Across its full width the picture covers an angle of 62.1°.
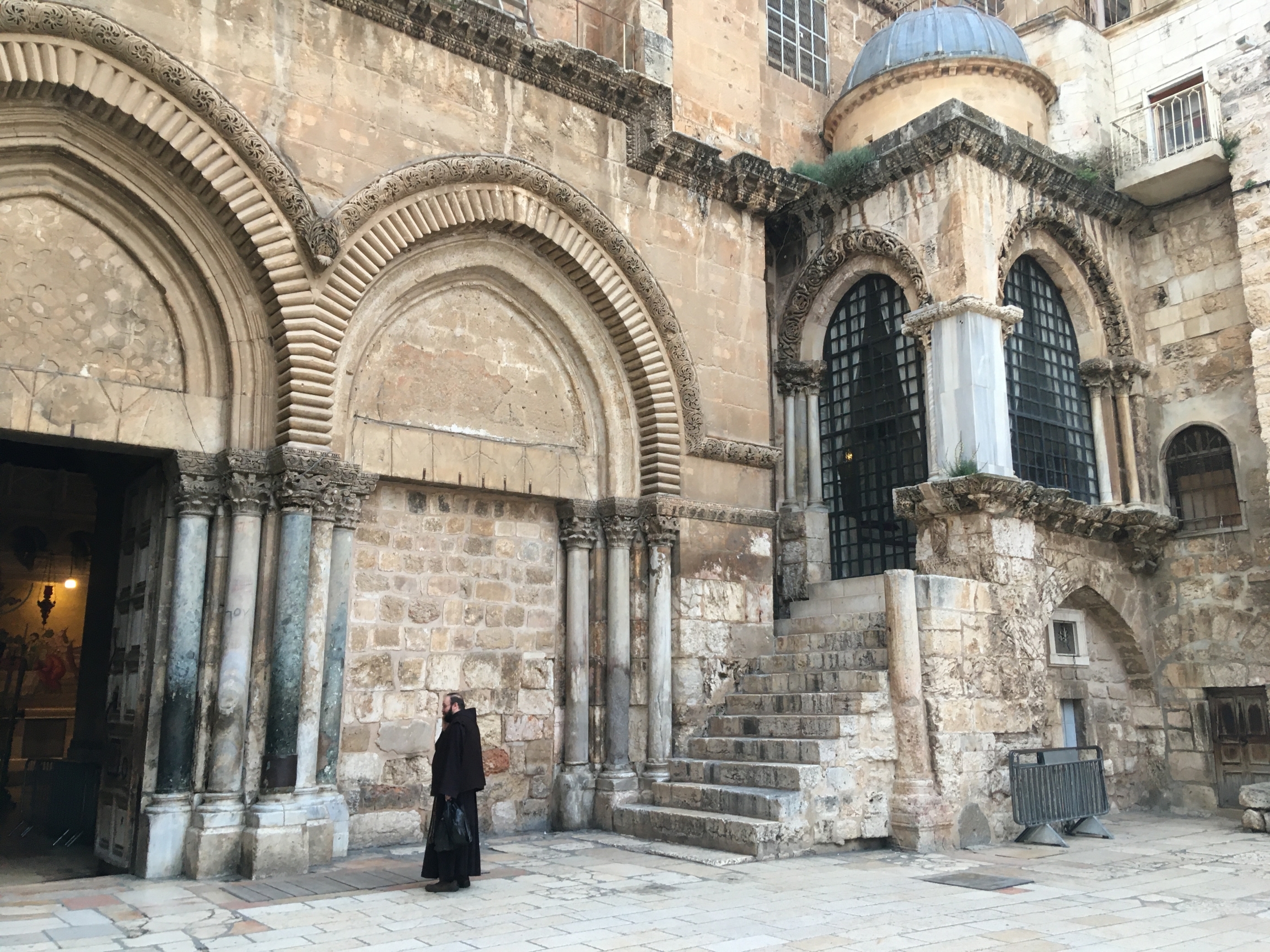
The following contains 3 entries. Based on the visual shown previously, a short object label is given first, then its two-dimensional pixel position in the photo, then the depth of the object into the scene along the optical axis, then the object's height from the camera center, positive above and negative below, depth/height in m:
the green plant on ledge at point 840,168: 12.96 +6.47
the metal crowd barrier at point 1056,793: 9.82 -0.91
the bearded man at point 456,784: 7.42 -0.64
